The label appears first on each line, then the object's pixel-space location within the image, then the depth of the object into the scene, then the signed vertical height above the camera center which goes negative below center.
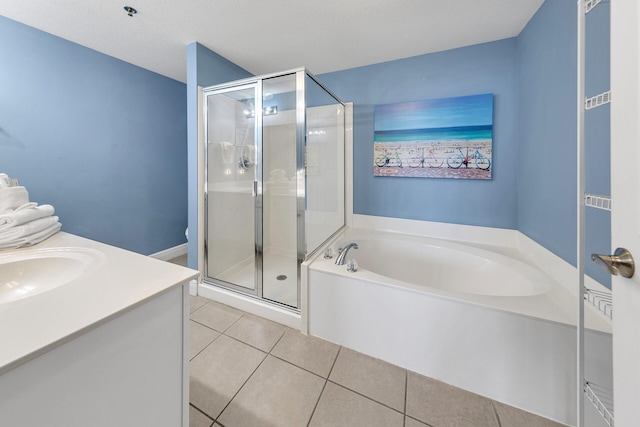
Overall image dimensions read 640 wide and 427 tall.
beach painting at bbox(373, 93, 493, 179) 2.12 +0.70
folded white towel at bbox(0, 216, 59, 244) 0.97 -0.08
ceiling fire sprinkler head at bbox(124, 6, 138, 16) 1.69 +1.44
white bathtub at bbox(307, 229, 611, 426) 1.11 -0.62
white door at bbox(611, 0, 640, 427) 0.54 +0.05
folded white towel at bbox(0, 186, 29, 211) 1.09 +0.07
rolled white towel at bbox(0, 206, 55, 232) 1.00 -0.02
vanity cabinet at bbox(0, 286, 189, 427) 0.44 -0.37
